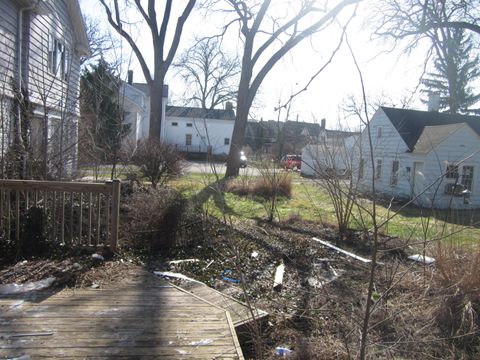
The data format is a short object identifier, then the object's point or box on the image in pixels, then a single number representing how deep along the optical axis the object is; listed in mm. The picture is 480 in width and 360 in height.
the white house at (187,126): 46719
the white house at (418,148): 19109
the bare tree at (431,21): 12422
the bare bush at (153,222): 6461
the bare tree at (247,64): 20016
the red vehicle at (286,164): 13523
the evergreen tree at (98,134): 9266
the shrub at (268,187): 15067
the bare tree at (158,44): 21500
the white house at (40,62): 8062
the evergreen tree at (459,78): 22536
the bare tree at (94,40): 32588
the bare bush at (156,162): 14797
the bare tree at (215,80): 50062
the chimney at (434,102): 27120
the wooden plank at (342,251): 7221
